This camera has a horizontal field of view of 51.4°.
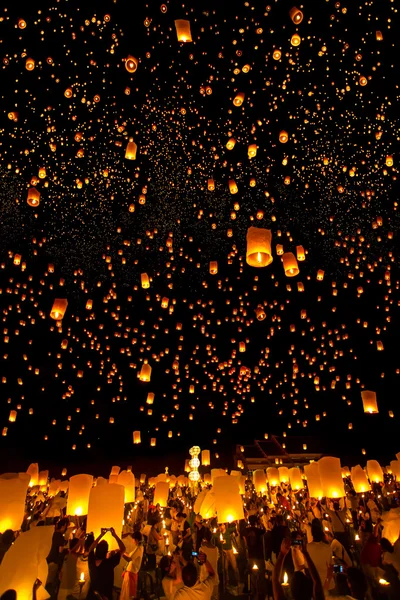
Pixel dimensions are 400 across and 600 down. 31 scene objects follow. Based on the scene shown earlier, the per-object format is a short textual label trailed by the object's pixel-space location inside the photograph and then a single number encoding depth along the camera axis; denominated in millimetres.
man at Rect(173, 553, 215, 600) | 3238
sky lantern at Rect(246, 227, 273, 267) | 4703
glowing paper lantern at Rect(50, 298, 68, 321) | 7537
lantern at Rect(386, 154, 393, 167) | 7902
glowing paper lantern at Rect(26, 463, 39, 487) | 13703
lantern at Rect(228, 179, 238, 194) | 7785
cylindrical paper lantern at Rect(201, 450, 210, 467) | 19234
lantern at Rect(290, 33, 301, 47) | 5750
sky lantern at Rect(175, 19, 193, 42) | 5578
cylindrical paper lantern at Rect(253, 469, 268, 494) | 12570
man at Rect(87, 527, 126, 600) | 3842
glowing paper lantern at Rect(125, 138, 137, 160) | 6949
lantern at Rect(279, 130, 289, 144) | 7739
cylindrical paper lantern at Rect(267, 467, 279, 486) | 13414
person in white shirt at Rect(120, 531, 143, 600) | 3836
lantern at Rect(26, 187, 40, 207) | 6877
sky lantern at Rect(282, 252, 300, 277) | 6605
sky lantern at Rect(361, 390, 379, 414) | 9797
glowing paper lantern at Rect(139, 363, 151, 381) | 10488
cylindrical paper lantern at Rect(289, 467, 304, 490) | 12305
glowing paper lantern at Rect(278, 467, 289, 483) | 13560
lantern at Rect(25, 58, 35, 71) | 6047
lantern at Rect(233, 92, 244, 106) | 6348
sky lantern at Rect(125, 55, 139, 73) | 5816
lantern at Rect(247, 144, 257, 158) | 7211
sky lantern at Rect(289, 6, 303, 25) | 5289
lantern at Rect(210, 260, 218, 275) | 10212
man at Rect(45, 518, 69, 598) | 4836
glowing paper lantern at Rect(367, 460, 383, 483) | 10508
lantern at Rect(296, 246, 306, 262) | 8822
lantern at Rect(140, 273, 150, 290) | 9875
